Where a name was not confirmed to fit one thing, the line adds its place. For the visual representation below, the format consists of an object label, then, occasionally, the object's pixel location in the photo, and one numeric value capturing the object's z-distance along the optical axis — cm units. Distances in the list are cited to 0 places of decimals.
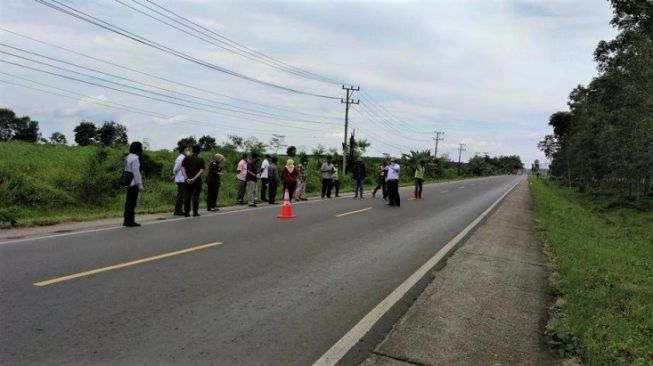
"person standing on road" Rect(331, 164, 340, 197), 2397
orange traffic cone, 1448
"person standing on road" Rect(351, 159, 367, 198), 2411
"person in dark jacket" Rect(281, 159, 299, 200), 1907
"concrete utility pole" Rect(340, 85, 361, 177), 4441
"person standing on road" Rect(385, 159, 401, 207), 1962
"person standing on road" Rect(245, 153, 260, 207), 1814
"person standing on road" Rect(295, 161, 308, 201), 2144
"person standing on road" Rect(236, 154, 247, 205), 1841
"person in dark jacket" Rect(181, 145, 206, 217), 1389
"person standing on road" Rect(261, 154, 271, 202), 1941
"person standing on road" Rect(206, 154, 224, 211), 1578
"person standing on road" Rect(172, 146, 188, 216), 1394
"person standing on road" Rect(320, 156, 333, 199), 2350
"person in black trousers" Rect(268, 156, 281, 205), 1911
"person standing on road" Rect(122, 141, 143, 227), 1171
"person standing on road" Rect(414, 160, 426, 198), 2578
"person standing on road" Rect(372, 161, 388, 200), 2287
